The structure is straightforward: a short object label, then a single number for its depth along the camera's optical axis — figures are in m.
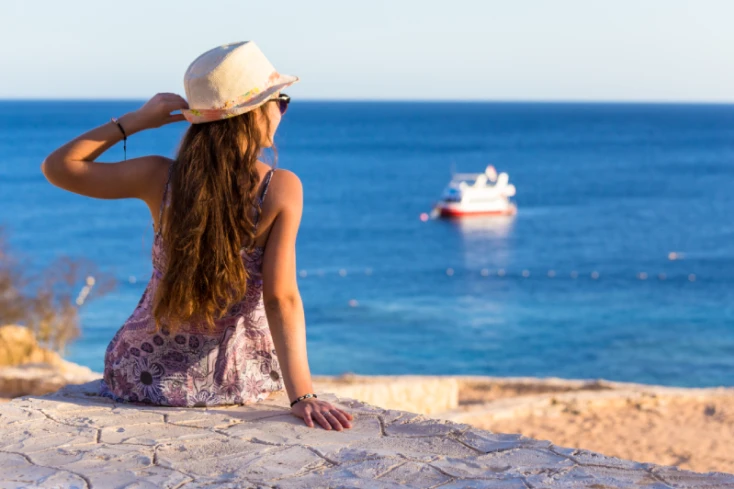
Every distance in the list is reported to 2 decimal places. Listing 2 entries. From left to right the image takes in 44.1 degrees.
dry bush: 12.07
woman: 2.82
